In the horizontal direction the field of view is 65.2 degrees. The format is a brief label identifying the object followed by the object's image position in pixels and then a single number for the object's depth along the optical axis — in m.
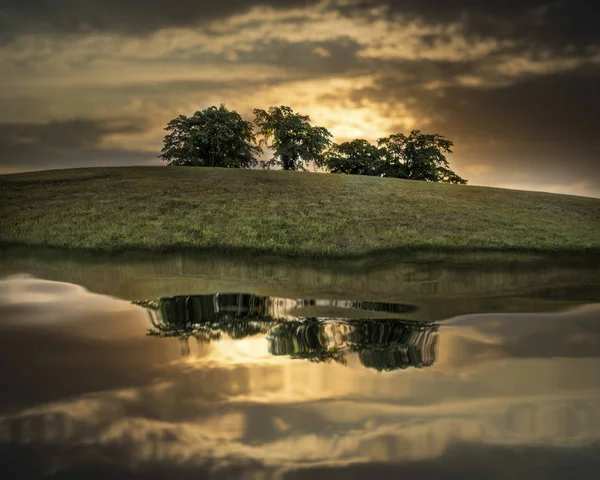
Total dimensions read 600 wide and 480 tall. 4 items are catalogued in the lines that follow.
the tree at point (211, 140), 59.16
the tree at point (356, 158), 70.06
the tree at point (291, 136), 63.75
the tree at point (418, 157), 67.69
